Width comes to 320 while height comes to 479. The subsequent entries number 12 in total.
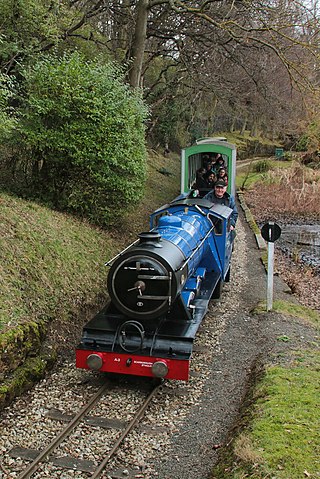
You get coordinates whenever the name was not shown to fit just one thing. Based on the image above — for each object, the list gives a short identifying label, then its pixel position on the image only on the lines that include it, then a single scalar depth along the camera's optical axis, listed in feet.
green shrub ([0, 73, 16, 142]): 29.72
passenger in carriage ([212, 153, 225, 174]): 56.54
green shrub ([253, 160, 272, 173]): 125.90
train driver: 40.53
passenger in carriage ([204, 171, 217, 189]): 52.01
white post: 34.78
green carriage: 50.67
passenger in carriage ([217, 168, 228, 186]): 48.55
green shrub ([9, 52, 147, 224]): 37.42
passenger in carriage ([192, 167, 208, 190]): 54.65
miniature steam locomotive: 22.93
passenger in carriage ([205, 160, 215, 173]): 56.86
